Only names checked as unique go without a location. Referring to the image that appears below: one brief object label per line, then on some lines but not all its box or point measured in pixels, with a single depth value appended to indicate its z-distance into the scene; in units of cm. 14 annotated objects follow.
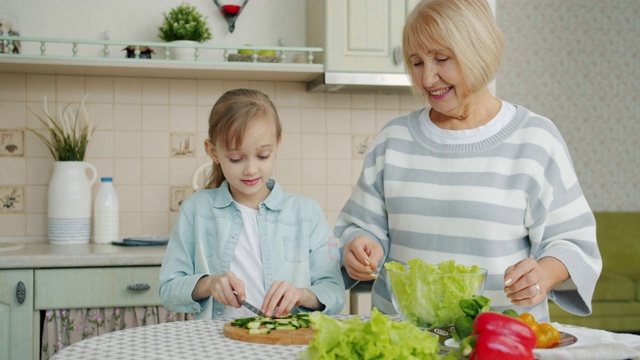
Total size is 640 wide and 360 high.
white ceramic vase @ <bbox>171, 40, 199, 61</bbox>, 282
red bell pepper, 88
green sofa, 398
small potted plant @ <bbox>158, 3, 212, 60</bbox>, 273
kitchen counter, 230
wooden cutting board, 114
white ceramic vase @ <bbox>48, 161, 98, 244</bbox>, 268
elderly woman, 135
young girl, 148
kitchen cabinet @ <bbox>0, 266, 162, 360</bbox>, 230
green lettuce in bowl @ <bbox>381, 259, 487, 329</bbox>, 108
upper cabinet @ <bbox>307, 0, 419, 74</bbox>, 270
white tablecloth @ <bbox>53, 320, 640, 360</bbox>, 93
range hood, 270
